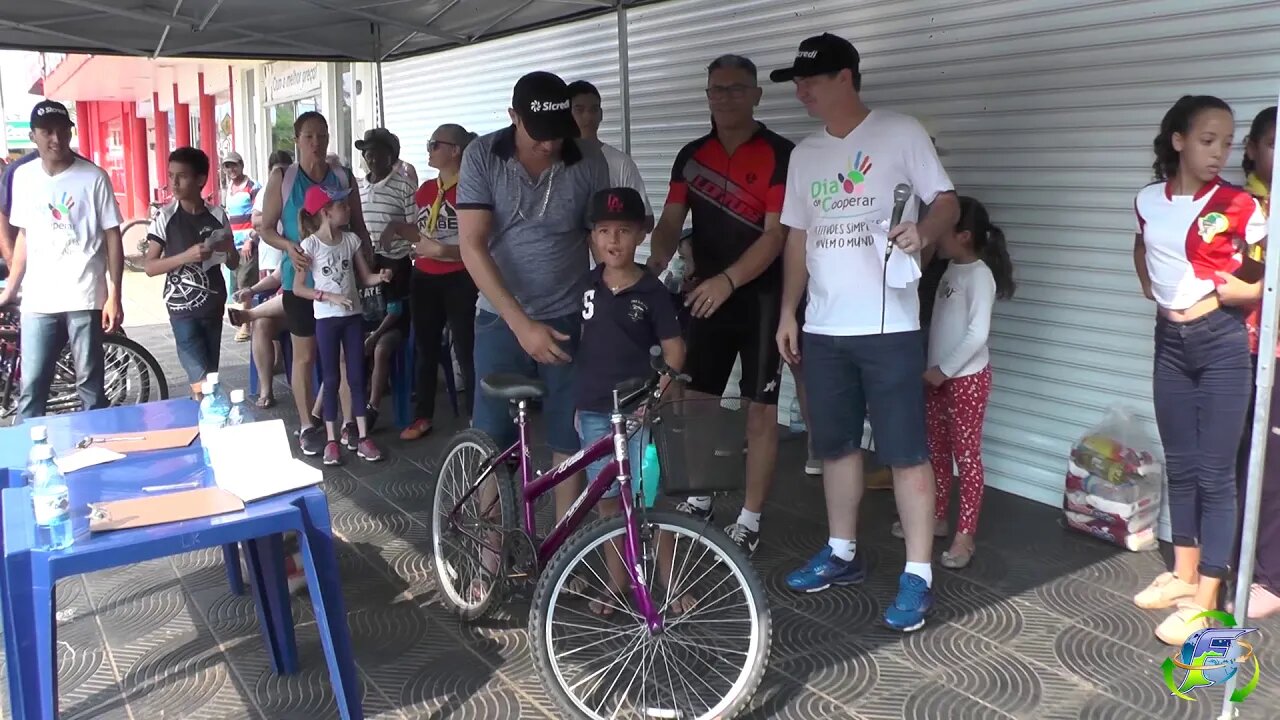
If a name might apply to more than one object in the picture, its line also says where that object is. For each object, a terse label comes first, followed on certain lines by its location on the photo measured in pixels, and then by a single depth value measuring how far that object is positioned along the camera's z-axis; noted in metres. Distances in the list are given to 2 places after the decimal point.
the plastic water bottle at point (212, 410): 2.78
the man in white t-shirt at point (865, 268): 3.14
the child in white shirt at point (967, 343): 3.75
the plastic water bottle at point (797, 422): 5.75
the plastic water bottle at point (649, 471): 2.72
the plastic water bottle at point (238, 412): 2.84
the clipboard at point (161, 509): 2.19
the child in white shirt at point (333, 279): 5.18
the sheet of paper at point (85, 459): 2.61
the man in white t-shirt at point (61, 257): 4.67
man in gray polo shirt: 3.08
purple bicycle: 2.67
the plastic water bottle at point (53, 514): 2.10
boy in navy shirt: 3.00
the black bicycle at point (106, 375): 6.27
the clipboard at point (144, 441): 2.79
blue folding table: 2.08
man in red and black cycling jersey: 3.69
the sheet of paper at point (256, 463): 2.41
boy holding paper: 5.31
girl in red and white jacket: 3.11
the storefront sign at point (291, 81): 13.48
